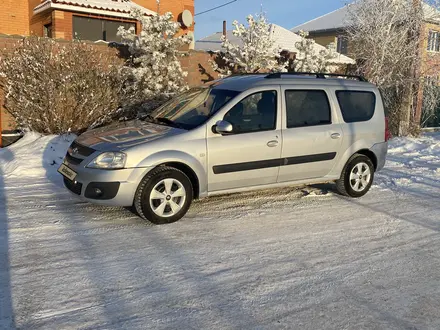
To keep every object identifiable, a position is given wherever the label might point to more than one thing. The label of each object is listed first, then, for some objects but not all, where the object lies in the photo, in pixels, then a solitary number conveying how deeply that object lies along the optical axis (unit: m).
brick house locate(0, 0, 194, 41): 14.32
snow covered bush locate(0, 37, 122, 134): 8.70
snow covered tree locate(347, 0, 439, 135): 14.12
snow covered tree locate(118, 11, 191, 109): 10.11
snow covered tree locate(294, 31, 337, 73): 13.02
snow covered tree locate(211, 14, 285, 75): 12.28
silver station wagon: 5.09
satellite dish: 17.41
